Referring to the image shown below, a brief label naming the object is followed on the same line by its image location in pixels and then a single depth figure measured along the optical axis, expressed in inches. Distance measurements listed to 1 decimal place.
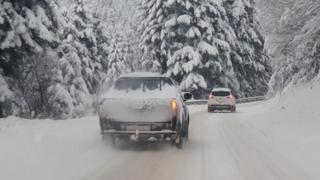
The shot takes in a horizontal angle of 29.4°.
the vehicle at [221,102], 1626.5
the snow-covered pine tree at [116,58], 2869.1
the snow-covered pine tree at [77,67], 1584.6
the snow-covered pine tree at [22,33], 812.0
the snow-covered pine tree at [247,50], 2610.7
